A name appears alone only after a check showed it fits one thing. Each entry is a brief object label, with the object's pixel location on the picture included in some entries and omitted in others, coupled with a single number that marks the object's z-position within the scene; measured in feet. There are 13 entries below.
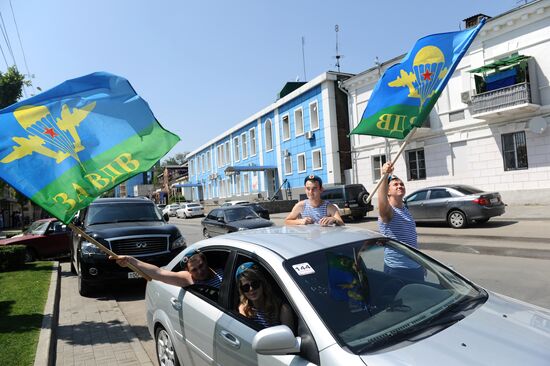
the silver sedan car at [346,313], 7.35
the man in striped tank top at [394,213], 13.34
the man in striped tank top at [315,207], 15.55
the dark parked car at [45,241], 43.71
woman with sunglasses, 9.46
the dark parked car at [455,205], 47.42
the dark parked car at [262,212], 73.56
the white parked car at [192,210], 137.18
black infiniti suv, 26.22
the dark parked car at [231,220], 48.91
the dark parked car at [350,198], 70.59
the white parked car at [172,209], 156.99
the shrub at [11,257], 35.83
